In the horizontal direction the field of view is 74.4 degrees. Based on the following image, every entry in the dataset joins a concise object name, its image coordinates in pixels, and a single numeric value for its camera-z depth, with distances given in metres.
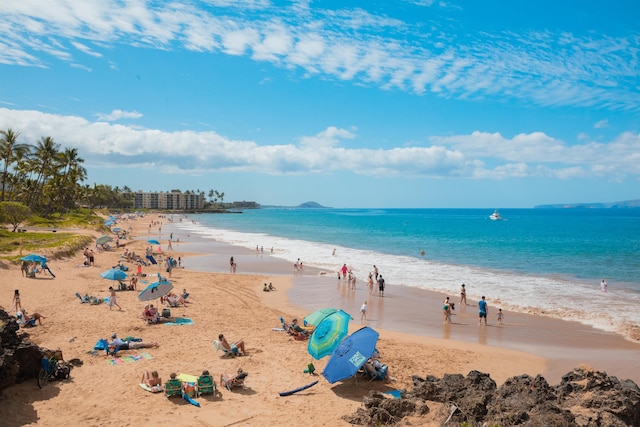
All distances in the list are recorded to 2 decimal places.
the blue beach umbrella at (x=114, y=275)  22.84
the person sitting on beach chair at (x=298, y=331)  15.43
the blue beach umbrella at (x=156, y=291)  18.44
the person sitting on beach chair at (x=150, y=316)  16.72
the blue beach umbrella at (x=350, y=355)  10.45
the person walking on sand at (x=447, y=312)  18.94
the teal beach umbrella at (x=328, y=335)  11.48
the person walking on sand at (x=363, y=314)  19.21
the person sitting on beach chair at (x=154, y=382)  10.46
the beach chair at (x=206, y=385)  10.34
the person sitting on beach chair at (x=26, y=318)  14.93
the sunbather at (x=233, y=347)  13.10
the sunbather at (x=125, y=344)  13.10
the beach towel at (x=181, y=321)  16.88
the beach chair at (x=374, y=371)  11.54
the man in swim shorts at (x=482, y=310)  18.48
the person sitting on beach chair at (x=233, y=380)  10.77
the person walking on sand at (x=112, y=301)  18.92
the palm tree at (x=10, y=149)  51.62
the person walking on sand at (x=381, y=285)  24.55
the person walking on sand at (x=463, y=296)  22.08
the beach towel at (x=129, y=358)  12.31
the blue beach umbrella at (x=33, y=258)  23.49
